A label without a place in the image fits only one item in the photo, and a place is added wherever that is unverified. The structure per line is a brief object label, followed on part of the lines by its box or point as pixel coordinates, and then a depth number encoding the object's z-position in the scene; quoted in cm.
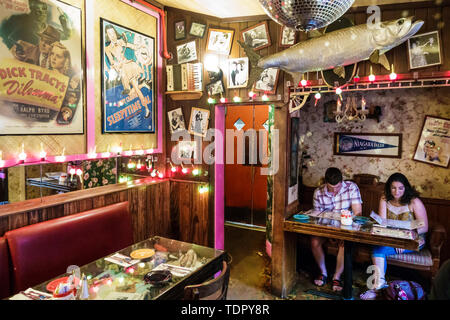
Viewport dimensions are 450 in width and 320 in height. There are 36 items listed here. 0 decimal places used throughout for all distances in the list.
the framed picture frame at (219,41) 392
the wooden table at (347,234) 310
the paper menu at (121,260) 248
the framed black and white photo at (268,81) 362
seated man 385
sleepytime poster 365
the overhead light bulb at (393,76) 303
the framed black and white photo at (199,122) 421
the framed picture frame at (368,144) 462
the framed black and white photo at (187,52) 419
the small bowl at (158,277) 218
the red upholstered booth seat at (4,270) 244
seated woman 355
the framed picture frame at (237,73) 384
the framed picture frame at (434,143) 427
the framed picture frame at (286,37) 348
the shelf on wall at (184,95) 413
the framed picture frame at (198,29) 411
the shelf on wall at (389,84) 292
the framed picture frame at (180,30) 423
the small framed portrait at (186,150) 434
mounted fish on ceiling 258
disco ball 153
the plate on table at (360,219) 355
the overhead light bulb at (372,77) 311
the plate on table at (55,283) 205
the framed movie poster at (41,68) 270
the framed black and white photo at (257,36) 364
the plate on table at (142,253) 261
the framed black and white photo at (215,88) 399
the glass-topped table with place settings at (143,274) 208
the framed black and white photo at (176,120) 438
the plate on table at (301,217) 362
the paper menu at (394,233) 310
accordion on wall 409
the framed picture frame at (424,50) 289
